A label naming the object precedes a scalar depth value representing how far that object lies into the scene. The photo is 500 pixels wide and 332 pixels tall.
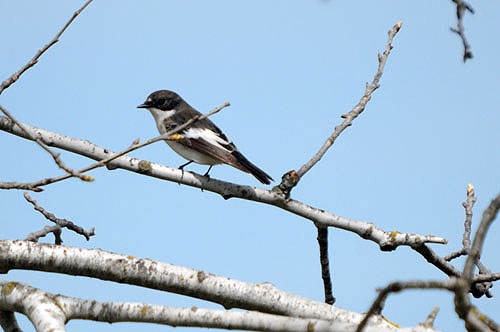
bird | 16.09
